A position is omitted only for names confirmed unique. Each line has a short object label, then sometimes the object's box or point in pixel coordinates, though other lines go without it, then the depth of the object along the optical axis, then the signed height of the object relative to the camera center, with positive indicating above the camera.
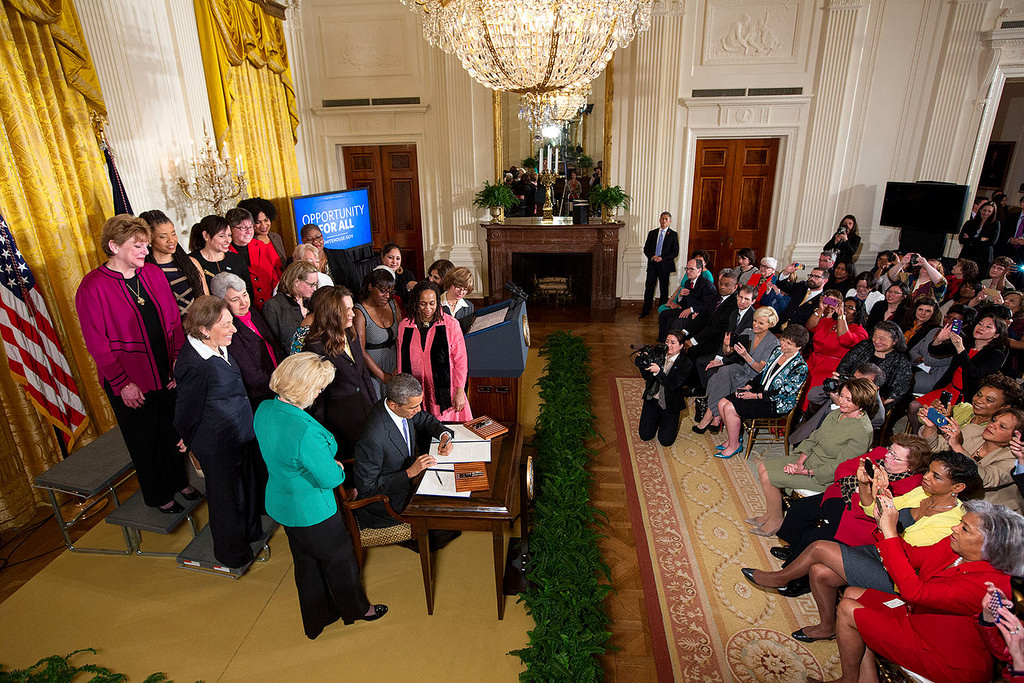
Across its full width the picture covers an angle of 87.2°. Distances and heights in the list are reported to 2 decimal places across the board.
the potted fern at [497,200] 8.62 -0.36
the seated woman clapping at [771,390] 4.41 -1.79
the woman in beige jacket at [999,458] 3.03 -1.61
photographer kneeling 4.73 -1.83
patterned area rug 2.94 -2.52
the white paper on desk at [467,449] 3.09 -1.53
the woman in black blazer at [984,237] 7.35 -0.89
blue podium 4.01 -1.32
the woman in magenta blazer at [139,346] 3.52 -1.09
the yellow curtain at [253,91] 6.41 +1.13
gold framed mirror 8.51 +0.71
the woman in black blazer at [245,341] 3.62 -1.05
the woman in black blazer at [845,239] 7.79 -0.95
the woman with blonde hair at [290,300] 4.14 -0.90
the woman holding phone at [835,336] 4.84 -1.44
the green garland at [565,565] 2.76 -2.31
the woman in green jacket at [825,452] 3.45 -1.82
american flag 3.87 -1.17
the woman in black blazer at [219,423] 2.95 -1.34
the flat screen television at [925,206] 7.49 -0.50
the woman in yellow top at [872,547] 2.61 -1.76
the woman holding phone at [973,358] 4.07 -1.40
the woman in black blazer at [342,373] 3.41 -1.27
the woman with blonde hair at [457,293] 4.34 -0.91
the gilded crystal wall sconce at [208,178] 6.04 +0.03
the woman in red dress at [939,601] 2.15 -1.78
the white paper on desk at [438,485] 2.87 -1.60
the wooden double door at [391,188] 9.45 -0.18
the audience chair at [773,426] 4.72 -2.15
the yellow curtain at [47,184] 3.99 -0.01
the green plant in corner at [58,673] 2.74 -2.42
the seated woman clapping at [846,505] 2.94 -1.89
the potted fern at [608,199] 8.50 -0.37
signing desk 2.78 -1.66
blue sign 7.59 -0.53
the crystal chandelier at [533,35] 3.89 +1.02
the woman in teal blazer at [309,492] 2.47 -1.46
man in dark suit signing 2.84 -1.42
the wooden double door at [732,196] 8.73 -0.37
